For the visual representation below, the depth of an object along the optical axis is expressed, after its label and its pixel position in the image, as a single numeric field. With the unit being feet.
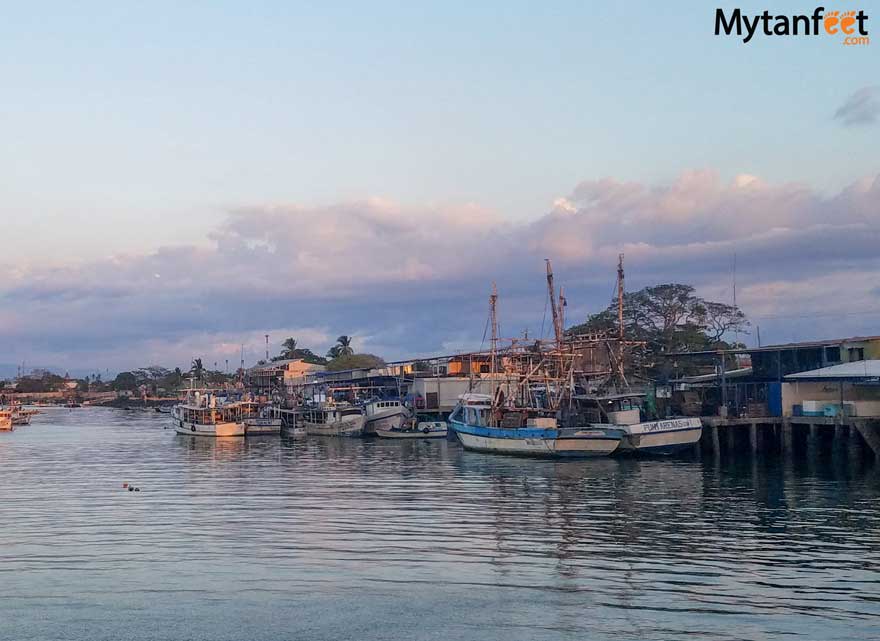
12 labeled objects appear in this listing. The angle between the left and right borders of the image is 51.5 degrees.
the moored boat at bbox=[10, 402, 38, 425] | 452.22
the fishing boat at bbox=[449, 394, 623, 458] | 205.36
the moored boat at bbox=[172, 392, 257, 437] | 322.96
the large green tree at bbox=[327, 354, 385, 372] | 511.81
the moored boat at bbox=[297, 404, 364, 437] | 311.27
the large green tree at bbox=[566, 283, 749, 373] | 302.04
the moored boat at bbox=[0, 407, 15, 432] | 387.16
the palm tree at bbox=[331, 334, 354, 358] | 617.62
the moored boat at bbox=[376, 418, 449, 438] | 291.99
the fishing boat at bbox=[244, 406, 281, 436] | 330.34
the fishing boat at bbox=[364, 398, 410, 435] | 307.17
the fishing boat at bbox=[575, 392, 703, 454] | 201.26
